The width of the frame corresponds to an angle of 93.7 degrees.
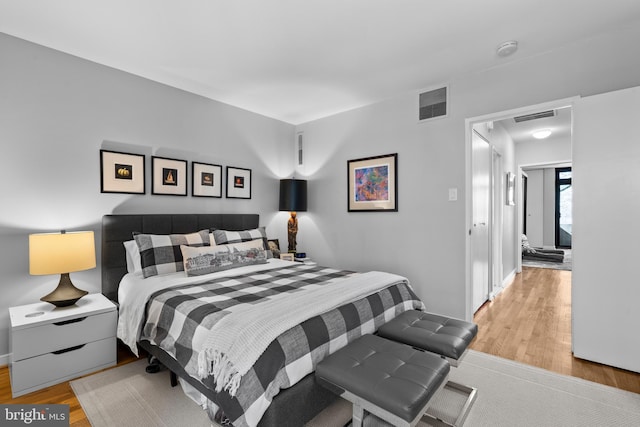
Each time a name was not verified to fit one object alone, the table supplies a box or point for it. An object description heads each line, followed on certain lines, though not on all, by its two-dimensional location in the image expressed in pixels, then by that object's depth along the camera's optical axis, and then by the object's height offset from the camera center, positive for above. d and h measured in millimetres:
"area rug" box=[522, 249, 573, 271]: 6345 -1223
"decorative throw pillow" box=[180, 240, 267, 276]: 2654 -446
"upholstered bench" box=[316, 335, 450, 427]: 1294 -802
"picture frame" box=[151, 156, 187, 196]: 3197 +376
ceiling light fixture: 5121 +1330
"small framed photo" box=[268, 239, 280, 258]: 3877 -499
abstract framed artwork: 3756 +343
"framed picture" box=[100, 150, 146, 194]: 2850 +374
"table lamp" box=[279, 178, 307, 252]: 4348 +205
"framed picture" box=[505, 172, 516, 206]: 5277 +374
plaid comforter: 1443 -718
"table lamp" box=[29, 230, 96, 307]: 2203 -357
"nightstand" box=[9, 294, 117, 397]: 2045 -963
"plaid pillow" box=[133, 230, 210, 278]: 2643 -379
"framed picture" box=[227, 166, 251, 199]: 3896 +363
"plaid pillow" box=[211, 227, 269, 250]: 3160 -287
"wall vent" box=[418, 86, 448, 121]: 3323 +1206
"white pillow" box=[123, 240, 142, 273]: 2730 -424
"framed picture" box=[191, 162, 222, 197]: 3531 +370
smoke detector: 2558 +1409
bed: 1457 -698
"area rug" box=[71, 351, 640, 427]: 1802 -1264
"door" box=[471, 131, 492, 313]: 3386 -105
